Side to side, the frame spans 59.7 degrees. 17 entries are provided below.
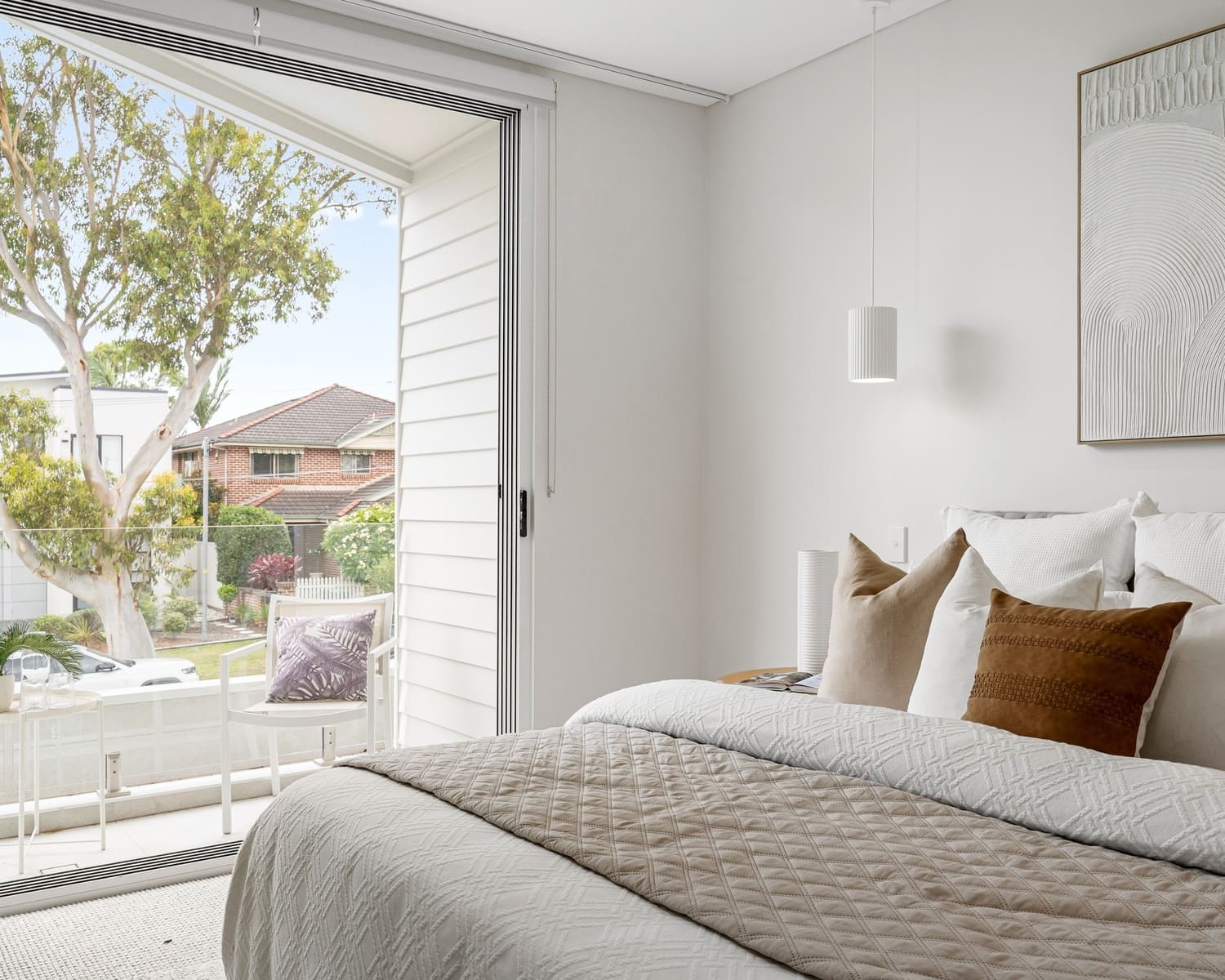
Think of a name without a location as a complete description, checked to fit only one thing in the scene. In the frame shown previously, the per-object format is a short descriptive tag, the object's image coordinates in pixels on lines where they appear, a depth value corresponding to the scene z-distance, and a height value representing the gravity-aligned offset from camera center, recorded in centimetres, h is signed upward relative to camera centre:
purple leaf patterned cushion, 383 -59
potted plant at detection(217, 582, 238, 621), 385 -36
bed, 112 -46
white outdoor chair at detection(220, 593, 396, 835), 368 -74
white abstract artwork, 246 +61
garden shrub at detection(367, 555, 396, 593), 436 -32
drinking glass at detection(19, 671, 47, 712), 321 -60
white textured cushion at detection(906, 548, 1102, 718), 203 -27
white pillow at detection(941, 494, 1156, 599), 234 -11
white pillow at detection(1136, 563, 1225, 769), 174 -33
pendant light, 307 +45
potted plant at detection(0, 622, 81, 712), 315 -47
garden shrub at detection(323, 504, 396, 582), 427 -17
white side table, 317 -67
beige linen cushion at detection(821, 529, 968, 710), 225 -30
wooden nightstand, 305 -51
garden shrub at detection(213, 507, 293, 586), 386 -15
